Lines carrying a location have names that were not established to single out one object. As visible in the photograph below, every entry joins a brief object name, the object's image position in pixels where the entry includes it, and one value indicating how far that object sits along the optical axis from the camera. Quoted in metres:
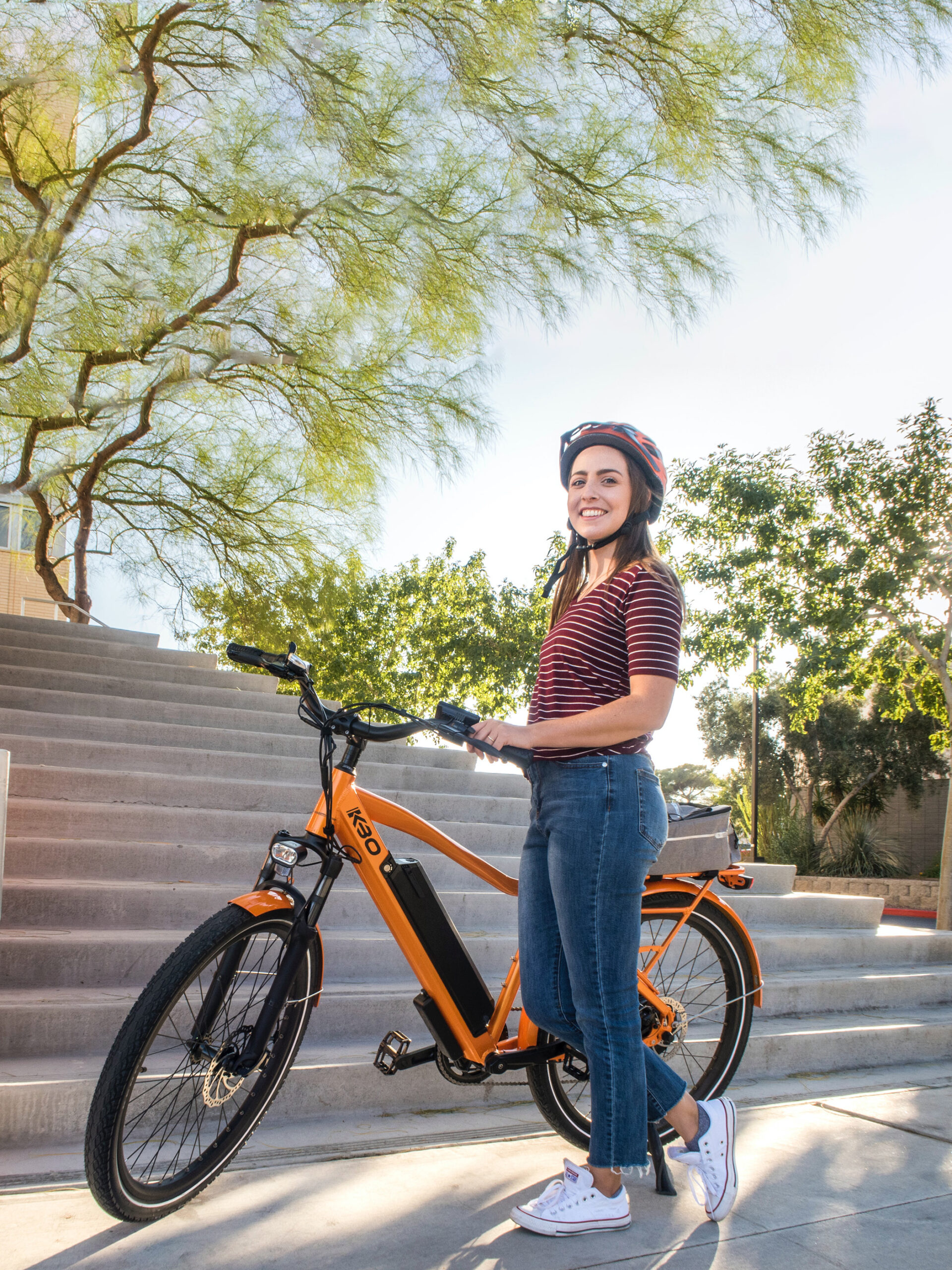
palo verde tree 9.25
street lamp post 21.38
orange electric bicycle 2.17
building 14.05
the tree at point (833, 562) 12.95
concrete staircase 3.09
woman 2.29
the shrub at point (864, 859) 19.20
